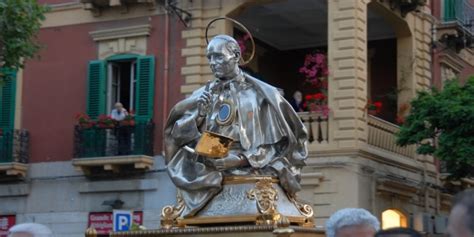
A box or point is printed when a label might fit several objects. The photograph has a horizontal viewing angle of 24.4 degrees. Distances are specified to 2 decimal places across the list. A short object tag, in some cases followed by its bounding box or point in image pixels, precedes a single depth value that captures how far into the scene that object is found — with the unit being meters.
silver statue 7.48
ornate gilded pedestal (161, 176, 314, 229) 7.27
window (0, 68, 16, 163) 23.31
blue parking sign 18.14
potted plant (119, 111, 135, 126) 22.08
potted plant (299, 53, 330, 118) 20.88
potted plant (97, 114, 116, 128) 22.19
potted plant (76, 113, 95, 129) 22.48
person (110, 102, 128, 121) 22.25
